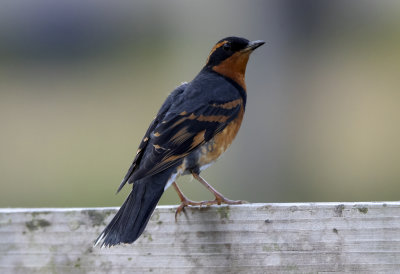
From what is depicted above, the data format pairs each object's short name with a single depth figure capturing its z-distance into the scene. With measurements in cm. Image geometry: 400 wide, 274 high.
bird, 637
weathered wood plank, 587
